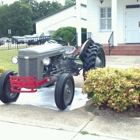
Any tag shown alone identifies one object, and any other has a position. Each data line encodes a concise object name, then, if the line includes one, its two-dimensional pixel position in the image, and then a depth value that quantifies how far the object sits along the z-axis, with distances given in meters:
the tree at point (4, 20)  66.69
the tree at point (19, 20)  66.12
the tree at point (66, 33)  20.03
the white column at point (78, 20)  17.84
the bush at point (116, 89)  5.40
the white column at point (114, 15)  16.49
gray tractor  5.86
